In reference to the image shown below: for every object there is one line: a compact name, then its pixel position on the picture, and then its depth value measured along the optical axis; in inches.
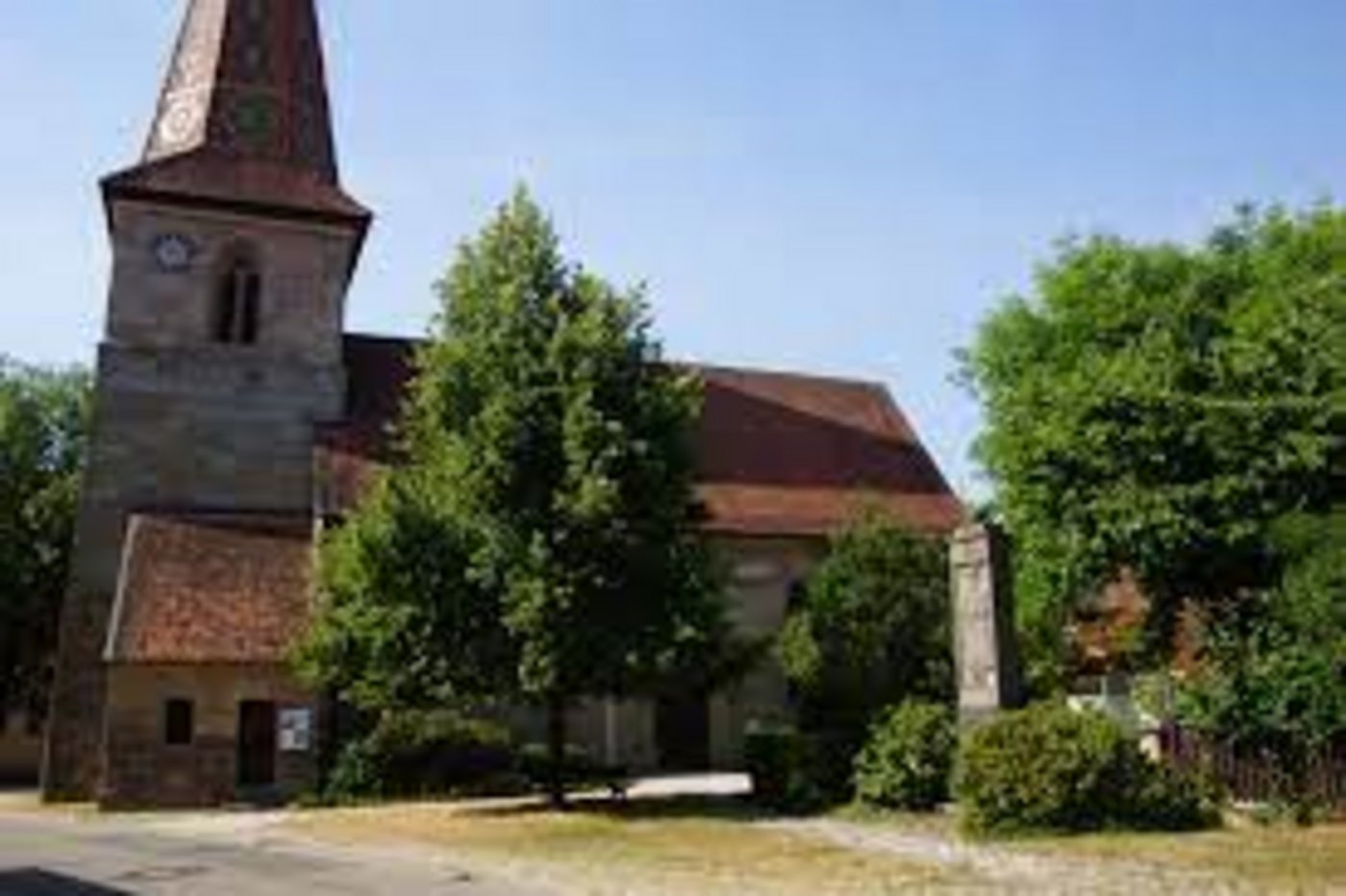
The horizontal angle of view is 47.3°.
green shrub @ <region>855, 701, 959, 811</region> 882.8
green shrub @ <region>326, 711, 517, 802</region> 1164.5
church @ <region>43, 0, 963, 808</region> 1227.2
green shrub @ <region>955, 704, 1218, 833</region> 732.7
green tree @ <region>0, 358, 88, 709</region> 1716.3
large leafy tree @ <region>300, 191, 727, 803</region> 937.5
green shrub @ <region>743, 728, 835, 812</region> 942.4
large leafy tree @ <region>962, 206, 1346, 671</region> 906.1
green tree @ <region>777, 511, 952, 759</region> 993.5
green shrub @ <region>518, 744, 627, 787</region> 1101.1
